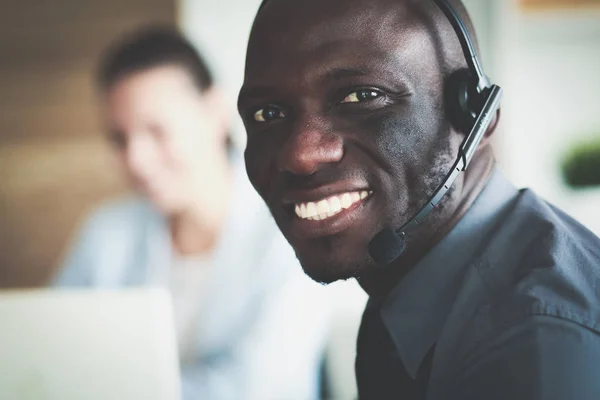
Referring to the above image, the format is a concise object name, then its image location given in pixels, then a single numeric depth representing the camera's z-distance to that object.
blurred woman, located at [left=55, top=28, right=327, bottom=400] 1.38
